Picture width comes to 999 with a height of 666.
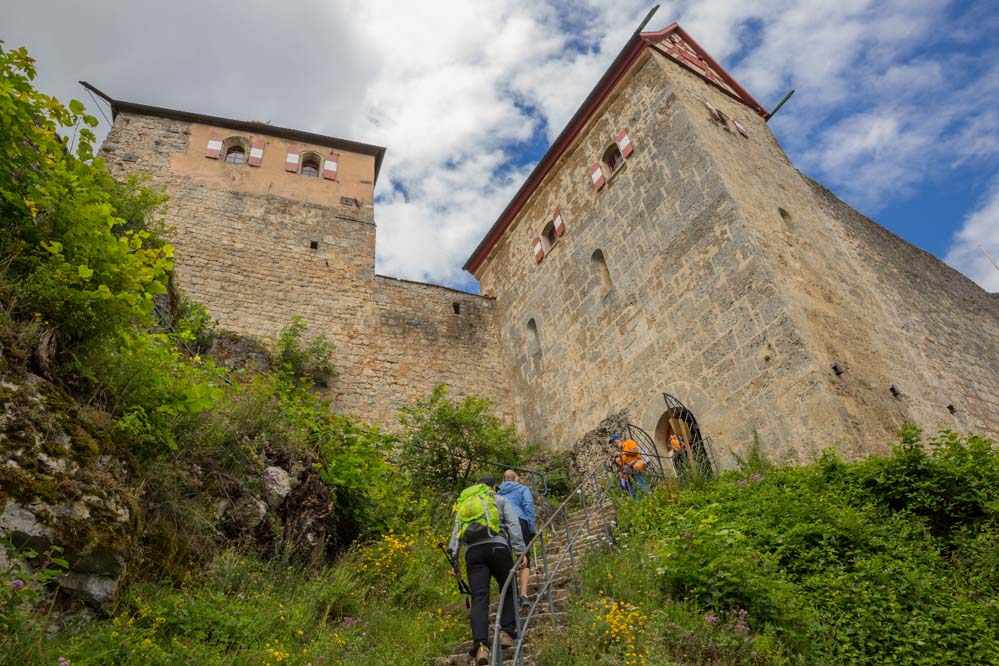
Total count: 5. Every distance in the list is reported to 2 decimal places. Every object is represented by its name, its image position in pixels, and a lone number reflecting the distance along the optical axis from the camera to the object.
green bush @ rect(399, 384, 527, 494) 11.37
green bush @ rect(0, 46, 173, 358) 4.91
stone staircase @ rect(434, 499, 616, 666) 5.41
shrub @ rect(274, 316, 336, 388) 13.23
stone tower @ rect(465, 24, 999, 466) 9.17
